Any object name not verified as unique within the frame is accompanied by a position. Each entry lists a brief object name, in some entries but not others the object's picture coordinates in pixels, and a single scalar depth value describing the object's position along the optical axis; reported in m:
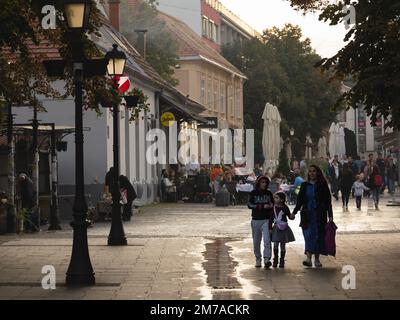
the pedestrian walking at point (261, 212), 17.17
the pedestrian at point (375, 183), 34.30
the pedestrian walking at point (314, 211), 16.91
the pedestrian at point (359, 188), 35.19
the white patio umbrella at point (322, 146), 69.00
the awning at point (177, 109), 46.09
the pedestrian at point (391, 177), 40.57
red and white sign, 28.54
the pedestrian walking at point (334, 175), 44.31
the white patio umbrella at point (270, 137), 50.50
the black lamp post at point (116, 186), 20.86
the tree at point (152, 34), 55.47
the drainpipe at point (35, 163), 26.50
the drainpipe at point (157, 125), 43.69
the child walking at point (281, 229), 16.97
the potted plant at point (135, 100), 24.06
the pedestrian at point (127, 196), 29.73
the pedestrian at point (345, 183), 34.94
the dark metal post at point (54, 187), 26.59
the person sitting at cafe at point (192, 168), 46.33
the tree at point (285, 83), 80.75
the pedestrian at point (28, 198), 26.11
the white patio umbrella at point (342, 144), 59.81
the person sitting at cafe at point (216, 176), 41.10
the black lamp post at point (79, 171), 14.43
